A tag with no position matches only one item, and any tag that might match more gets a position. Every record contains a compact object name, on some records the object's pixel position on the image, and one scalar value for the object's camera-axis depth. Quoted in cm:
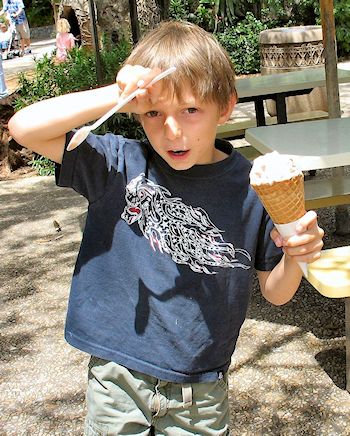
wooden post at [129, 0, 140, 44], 657
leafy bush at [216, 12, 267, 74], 1391
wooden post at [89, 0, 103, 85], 650
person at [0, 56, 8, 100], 936
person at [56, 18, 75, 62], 1245
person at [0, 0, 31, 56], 1806
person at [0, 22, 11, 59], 1867
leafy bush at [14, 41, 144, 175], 746
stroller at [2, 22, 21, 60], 1839
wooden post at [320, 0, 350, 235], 408
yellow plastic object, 214
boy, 159
